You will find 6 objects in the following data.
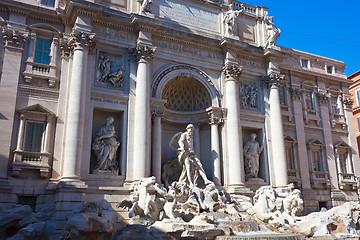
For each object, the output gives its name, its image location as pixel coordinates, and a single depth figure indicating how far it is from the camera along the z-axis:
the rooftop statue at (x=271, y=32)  23.78
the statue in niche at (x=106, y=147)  17.48
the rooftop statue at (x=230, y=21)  22.46
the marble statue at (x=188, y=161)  19.09
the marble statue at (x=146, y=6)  19.81
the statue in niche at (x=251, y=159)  21.44
